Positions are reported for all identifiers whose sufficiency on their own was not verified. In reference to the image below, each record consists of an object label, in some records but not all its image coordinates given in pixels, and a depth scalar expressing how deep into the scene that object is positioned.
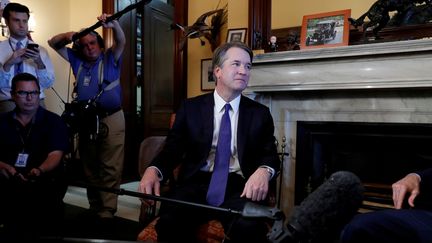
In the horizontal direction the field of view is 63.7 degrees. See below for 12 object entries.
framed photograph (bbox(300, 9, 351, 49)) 2.03
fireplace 1.82
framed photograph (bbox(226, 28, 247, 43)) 2.48
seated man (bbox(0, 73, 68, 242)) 1.73
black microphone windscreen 0.63
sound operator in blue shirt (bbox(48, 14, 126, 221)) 2.45
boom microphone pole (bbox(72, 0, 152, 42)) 1.29
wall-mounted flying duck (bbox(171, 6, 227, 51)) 2.68
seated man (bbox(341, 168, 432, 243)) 0.97
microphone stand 0.61
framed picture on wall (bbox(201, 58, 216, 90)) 2.88
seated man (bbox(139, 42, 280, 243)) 1.36
